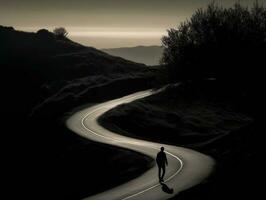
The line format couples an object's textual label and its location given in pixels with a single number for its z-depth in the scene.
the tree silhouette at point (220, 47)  70.62
